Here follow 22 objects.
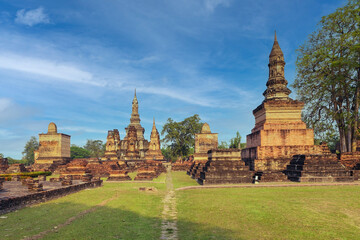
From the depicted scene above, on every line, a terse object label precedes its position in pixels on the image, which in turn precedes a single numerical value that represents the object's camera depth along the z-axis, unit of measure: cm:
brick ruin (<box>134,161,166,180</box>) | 2048
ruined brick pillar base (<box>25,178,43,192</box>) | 993
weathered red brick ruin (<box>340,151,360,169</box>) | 1943
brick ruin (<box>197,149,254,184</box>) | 1555
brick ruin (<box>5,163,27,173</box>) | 2749
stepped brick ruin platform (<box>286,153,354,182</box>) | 1544
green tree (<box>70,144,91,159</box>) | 8297
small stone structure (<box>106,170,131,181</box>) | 2025
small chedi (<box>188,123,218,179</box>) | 3644
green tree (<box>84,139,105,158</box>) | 9178
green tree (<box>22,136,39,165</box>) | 7677
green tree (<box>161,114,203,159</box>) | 5259
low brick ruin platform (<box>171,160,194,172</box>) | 3647
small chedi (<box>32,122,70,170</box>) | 3484
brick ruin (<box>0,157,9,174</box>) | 2871
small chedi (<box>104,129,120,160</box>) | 3975
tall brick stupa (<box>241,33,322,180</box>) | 1895
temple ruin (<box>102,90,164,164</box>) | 4125
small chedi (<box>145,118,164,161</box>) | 4516
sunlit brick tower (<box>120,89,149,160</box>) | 5622
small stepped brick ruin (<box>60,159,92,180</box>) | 1784
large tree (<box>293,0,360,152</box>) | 2150
